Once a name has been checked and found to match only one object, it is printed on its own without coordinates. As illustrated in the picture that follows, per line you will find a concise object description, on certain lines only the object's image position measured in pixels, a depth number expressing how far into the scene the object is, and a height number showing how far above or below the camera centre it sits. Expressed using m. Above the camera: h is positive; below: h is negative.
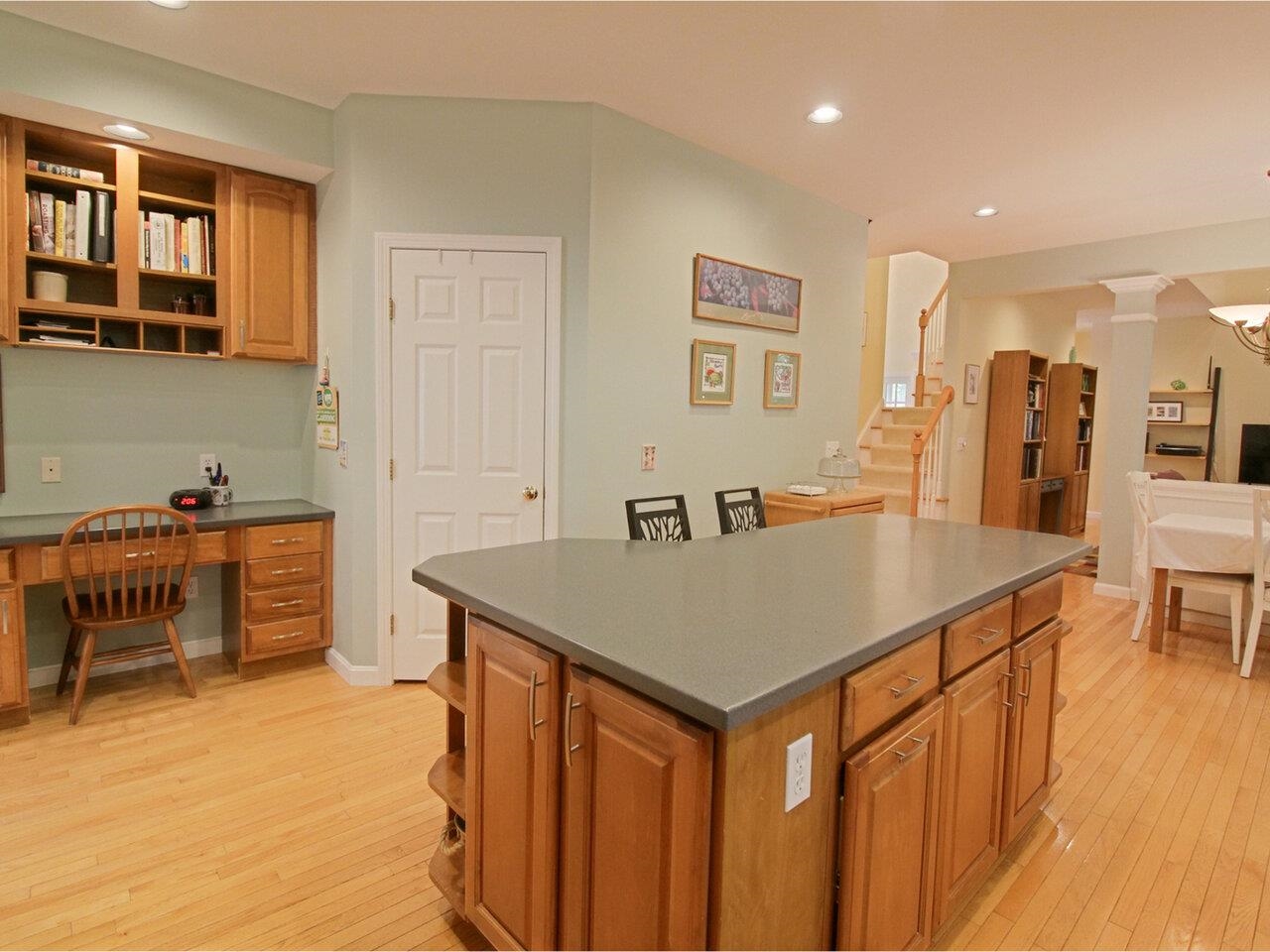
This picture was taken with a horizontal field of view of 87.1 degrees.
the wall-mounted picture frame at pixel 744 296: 3.63 +0.77
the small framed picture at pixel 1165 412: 7.41 +0.33
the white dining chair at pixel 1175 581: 3.74 -0.80
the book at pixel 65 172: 2.86 +1.02
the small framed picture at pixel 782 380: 4.08 +0.31
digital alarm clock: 3.28 -0.44
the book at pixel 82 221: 2.93 +0.82
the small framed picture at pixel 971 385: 6.06 +0.46
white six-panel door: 3.17 +0.05
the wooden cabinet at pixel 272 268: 3.29 +0.73
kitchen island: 1.05 -0.60
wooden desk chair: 2.75 -0.71
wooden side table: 3.91 -0.45
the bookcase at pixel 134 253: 2.83 +0.73
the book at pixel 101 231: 2.97 +0.79
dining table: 3.66 -0.60
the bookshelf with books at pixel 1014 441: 6.20 -0.05
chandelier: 4.30 +0.83
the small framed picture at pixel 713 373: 3.63 +0.30
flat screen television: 6.05 -0.10
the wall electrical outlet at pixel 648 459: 3.45 -0.18
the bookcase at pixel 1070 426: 7.01 +0.13
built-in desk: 3.12 -0.79
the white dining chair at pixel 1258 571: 3.48 -0.67
